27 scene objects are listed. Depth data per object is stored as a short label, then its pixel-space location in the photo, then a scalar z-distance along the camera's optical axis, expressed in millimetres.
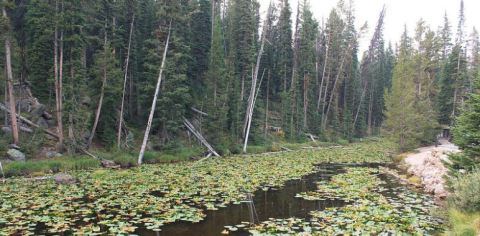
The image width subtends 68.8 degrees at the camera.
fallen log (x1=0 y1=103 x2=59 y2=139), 23153
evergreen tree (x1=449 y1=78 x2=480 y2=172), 12500
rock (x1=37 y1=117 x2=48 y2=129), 24036
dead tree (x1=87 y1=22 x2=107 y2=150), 24316
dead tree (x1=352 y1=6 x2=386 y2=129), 58094
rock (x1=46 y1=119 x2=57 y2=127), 25016
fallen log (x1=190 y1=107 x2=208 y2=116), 31566
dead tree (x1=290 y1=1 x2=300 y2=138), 42844
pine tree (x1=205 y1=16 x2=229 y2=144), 30598
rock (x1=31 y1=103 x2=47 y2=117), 24636
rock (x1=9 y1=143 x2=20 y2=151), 20075
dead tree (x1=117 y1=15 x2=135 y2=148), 25484
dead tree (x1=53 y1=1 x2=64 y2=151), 21875
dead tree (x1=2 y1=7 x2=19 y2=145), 20031
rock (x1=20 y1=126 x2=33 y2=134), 22750
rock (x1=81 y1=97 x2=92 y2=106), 27281
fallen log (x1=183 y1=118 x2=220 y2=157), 29648
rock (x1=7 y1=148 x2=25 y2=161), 19438
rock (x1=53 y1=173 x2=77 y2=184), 16844
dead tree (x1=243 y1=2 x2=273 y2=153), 35141
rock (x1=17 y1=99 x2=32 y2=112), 25344
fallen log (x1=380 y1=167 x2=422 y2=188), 18334
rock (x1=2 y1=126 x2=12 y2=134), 21688
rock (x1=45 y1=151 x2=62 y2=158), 21297
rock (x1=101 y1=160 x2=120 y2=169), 22188
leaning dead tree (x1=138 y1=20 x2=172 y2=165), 24270
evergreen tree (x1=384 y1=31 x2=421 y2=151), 33281
